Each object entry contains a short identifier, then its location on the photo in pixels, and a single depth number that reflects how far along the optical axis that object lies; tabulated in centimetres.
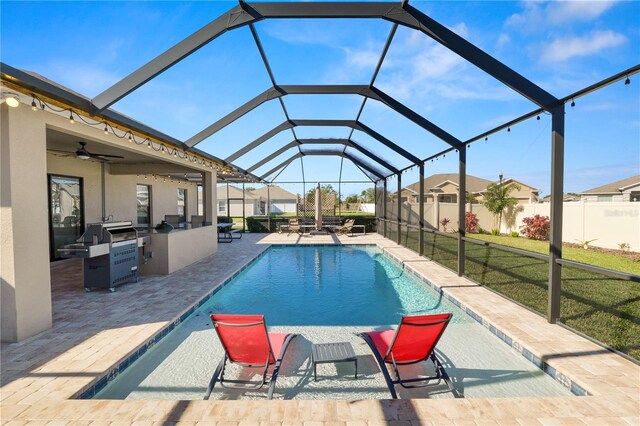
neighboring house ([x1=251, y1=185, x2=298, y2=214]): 4341
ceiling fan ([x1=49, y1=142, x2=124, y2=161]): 553
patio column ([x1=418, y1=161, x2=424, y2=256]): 870
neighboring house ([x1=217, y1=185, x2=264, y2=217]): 3813
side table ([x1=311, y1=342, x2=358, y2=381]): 296
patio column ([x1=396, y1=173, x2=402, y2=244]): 1092
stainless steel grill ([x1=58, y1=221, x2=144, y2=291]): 488
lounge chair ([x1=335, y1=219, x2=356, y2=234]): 1488
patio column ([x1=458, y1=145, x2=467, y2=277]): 631
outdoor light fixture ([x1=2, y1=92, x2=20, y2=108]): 305
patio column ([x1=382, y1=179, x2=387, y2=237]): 1365
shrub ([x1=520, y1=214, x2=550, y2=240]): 1328
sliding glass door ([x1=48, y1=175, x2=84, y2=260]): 740
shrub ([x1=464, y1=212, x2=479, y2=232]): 1596
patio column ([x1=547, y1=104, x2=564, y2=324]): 378
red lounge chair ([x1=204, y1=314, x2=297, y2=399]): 280
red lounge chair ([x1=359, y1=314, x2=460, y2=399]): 279
